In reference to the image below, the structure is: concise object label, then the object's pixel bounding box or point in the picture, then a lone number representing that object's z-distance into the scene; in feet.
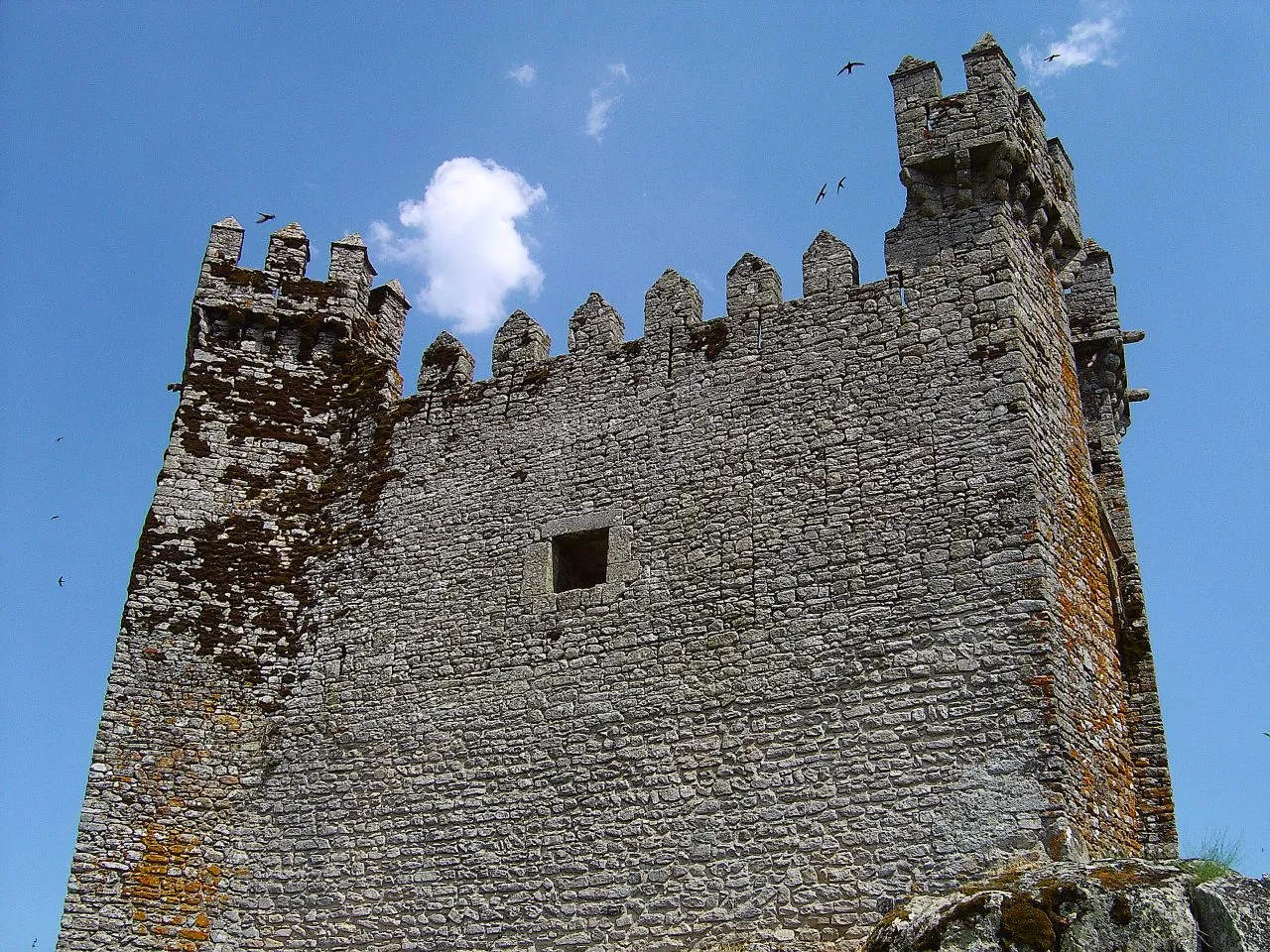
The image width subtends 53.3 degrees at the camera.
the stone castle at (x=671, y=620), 32.04
